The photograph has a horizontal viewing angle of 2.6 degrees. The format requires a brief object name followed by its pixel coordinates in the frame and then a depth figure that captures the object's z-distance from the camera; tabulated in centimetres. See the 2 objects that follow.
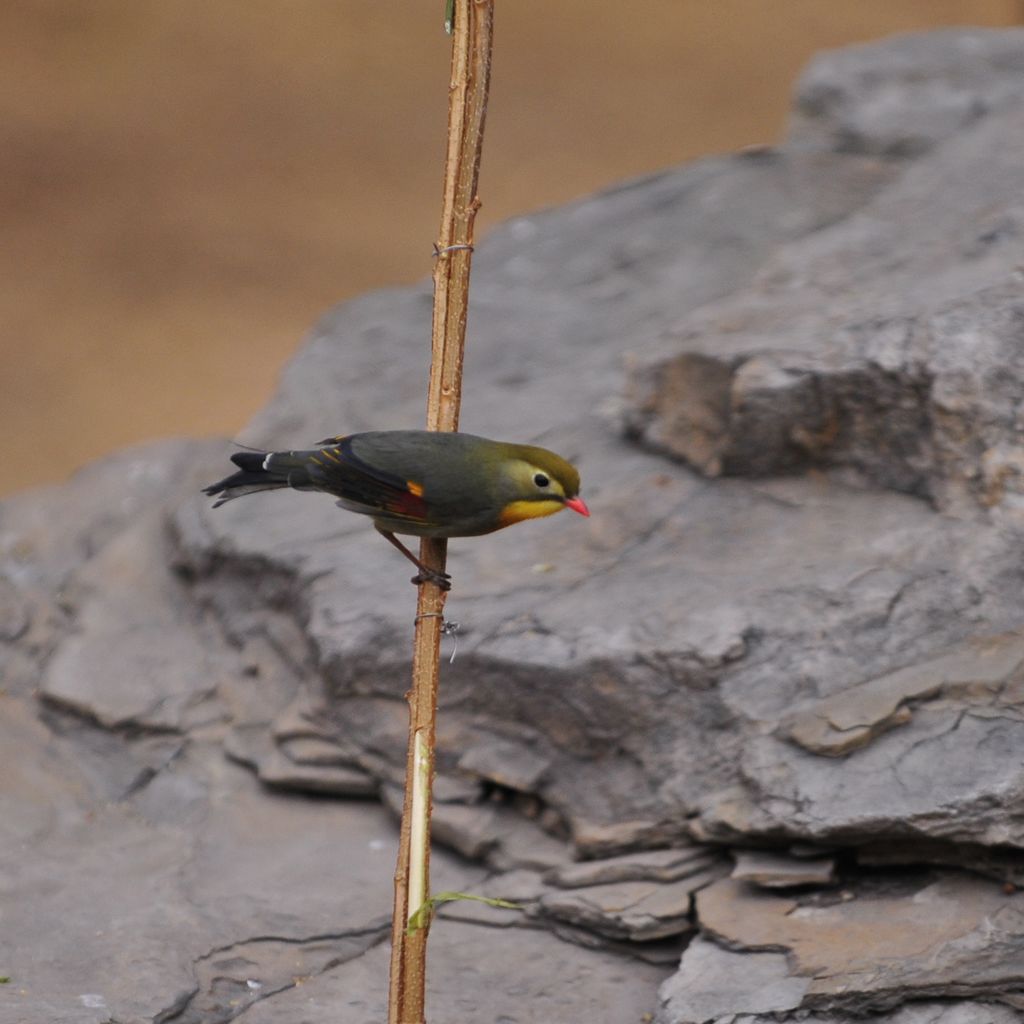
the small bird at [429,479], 752
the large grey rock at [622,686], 761
